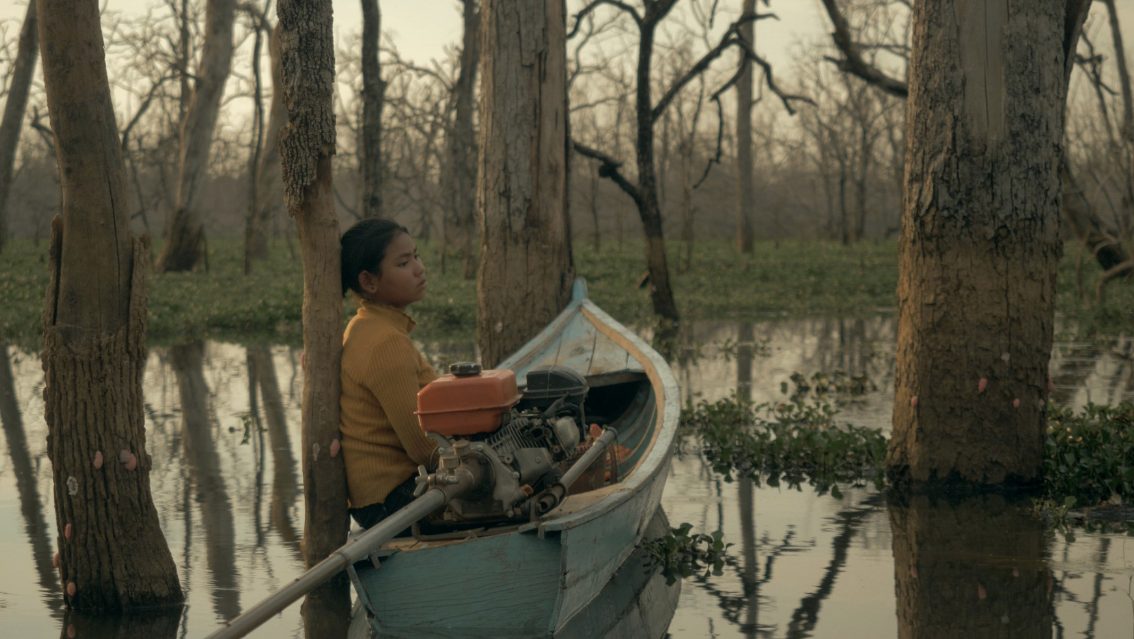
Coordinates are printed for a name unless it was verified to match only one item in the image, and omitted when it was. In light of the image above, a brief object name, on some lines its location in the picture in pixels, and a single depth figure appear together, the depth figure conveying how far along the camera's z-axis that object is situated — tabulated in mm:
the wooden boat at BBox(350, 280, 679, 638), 5430
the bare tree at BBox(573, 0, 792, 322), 17859
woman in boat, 6215
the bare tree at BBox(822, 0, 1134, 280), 15445
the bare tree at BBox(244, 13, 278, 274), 28672
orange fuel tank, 5359
